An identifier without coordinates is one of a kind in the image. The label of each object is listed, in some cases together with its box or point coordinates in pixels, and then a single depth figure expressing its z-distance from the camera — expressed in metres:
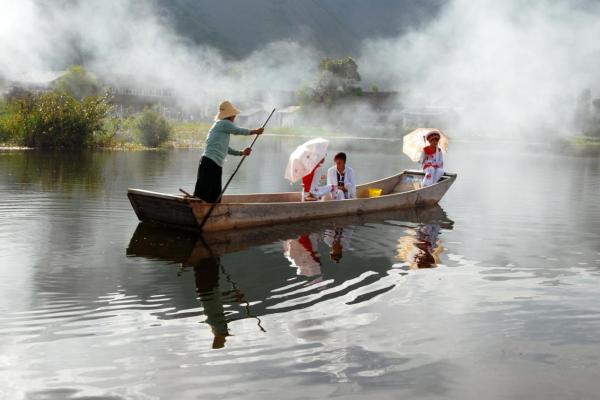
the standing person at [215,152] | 11.20
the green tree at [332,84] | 83.94
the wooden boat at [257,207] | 10.97
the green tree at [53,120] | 29.53
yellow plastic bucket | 15.34
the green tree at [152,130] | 36.03
